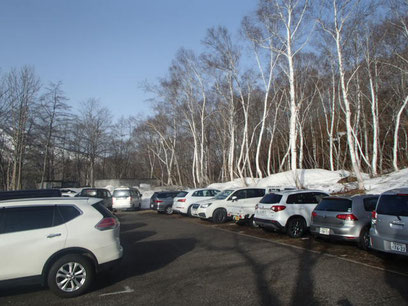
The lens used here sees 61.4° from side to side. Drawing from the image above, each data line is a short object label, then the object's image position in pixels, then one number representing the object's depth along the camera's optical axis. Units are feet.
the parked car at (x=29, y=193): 31.94
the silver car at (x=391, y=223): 22.30
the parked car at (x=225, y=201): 50.31
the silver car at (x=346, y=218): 30.09
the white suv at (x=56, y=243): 18.26
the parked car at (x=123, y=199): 81.01
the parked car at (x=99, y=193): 75.10
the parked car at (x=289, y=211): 37.17
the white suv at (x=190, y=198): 64.49
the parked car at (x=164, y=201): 74.13
